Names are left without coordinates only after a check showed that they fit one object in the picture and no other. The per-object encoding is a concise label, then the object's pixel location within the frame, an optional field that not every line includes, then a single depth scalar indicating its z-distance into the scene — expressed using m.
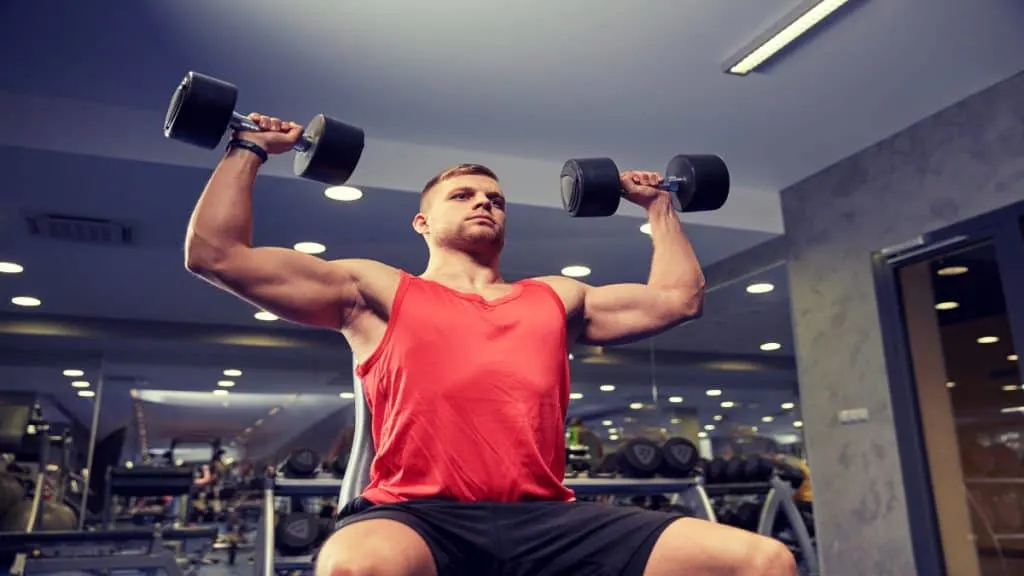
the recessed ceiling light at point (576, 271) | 4.52
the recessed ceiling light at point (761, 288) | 4.21
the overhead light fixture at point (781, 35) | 2.45
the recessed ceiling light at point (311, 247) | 4.03
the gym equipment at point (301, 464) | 3.64
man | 0.98
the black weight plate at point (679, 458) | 3.92
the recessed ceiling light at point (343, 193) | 3.29
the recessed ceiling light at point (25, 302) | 4.92
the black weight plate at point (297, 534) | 3.48
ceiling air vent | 3.60
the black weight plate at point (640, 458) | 3.83
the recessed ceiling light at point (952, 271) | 3.19
